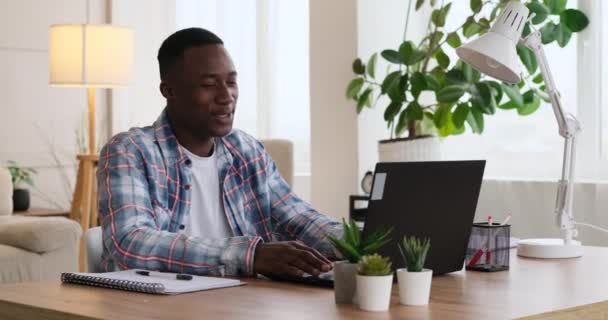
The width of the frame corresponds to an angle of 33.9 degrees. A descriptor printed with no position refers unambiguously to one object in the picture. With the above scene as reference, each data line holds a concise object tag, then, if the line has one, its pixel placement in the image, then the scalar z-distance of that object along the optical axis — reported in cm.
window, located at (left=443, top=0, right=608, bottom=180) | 436
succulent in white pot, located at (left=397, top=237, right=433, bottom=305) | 163
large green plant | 419
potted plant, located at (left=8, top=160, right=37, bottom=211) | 575
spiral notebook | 180
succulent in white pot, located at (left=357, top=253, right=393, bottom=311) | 158
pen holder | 213
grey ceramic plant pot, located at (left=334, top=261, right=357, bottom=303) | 165
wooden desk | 158
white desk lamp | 214
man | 207
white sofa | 438
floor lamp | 531
